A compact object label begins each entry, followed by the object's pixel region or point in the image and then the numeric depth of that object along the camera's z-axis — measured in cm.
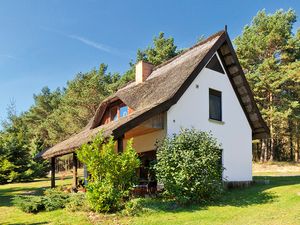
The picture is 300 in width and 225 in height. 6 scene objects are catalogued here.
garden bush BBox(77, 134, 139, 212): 867
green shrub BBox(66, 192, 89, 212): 926
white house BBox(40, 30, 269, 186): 1234
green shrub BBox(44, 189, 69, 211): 973
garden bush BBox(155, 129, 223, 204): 964
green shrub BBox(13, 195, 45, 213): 966
